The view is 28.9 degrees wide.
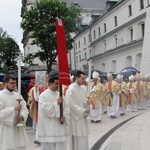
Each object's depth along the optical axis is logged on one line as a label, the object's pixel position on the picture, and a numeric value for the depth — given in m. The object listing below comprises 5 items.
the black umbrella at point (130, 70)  24.02
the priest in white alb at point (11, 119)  4.98
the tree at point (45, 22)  38.53
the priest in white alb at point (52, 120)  4.96
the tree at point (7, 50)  60.52
